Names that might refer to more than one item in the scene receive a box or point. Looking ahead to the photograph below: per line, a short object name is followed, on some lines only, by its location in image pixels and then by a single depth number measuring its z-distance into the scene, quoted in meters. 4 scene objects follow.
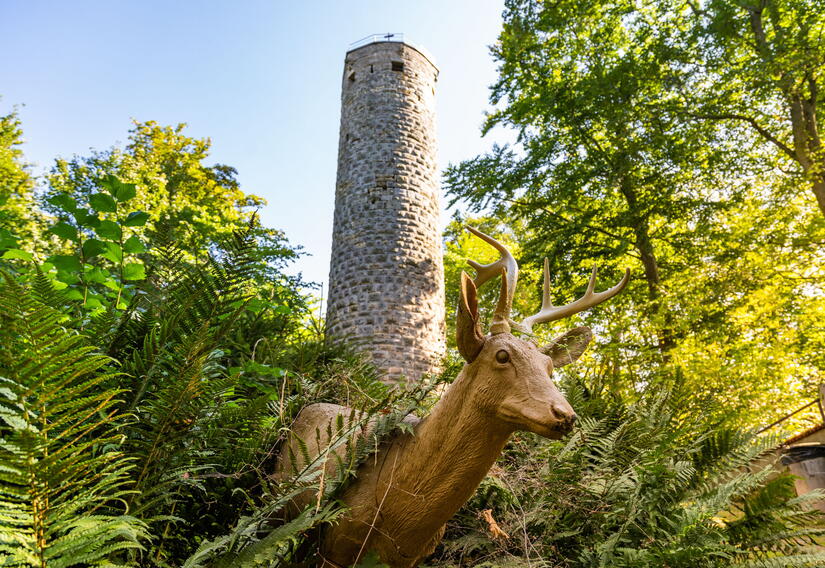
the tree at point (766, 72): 8.48
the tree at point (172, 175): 10.59
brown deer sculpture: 1.59
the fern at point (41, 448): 0.70
